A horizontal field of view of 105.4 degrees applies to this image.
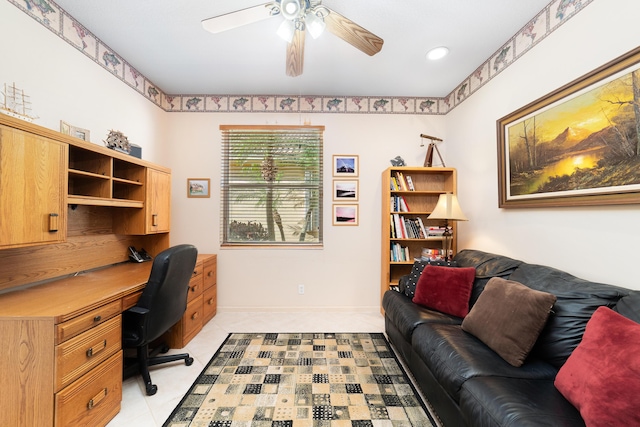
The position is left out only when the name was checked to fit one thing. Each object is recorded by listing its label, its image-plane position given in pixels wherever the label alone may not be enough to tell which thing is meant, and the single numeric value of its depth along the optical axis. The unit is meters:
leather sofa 1.00
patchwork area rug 1.47
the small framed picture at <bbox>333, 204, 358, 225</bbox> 3.10
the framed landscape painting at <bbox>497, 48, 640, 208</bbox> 1.30
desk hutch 1.15
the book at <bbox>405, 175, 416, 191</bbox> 2.93
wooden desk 1.15
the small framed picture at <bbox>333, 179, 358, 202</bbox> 3.10
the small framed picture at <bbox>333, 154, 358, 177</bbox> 3.11
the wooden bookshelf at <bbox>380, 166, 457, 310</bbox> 2.85
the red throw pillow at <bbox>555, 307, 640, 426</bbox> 0.84
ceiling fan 1.41
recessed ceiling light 2.21
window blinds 3.10
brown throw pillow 1.29
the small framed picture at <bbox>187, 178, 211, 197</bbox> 3.08
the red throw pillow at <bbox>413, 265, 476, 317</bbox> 1.89
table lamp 2.46
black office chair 1.61
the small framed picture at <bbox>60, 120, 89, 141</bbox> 1.82
